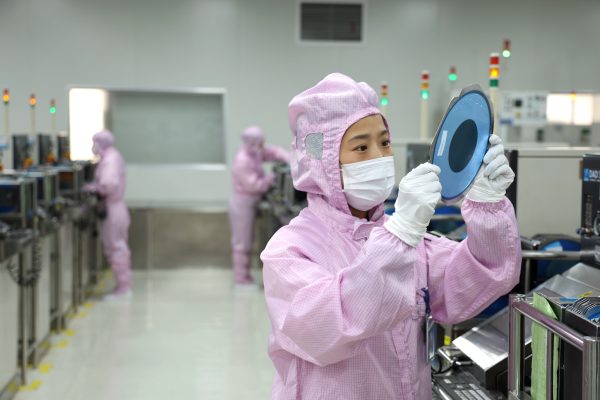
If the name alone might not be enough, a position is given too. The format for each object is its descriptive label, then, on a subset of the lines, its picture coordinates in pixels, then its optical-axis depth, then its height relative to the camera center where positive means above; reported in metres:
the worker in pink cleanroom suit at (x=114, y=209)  6.23 -0.65
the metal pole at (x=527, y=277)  2.12 -0.41
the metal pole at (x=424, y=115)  4.02 +0.13
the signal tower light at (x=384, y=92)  4.29 +0.28
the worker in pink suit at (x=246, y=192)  6.61 -0.52
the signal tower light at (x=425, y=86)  3.94 +0.29
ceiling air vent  7.73 +1.25
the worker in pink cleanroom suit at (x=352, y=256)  1.41 -0.25
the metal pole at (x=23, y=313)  3.95 -0.99
